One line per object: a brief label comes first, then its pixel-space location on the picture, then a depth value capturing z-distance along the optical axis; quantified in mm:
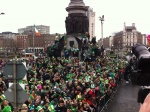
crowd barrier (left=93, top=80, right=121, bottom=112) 8524
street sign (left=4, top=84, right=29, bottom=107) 3644
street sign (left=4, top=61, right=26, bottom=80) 3651
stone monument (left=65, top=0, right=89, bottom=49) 23077
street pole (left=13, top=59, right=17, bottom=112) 3629
